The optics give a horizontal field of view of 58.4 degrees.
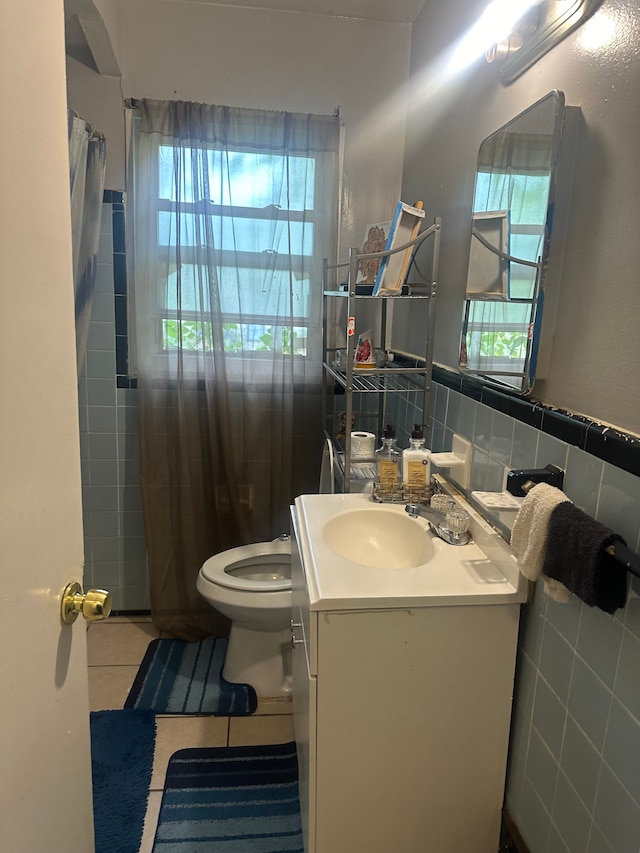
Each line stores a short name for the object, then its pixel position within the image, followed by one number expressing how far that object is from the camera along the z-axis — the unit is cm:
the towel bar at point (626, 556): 77
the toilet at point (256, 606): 198
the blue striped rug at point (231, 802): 157
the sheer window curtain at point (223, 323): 217
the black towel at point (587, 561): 85
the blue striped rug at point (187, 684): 205
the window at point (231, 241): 216
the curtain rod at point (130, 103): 212
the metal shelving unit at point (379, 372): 170
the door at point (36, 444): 63
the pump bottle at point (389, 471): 166
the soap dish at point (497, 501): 112
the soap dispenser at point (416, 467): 163
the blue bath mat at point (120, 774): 157
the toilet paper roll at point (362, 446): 186
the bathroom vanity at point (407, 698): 117
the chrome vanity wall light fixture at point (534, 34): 105
